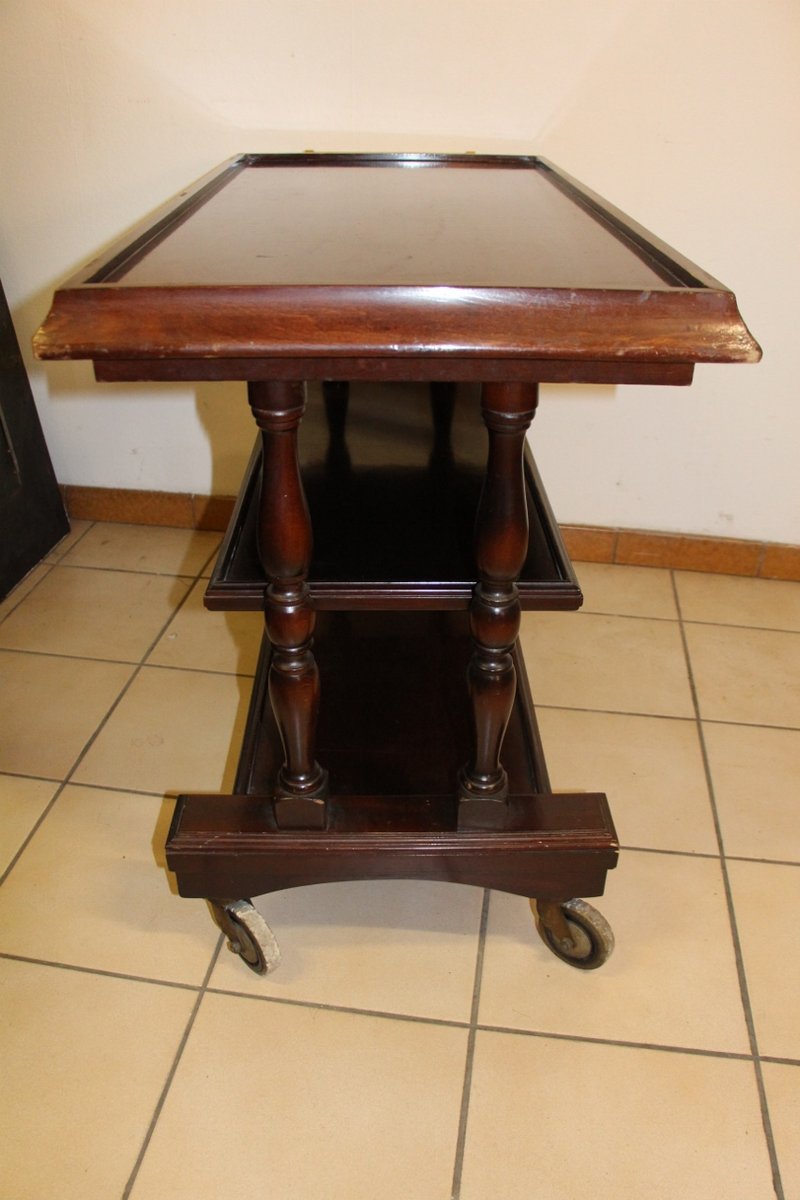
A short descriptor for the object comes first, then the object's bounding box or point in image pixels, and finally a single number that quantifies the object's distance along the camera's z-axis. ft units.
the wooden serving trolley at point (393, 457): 2.08
